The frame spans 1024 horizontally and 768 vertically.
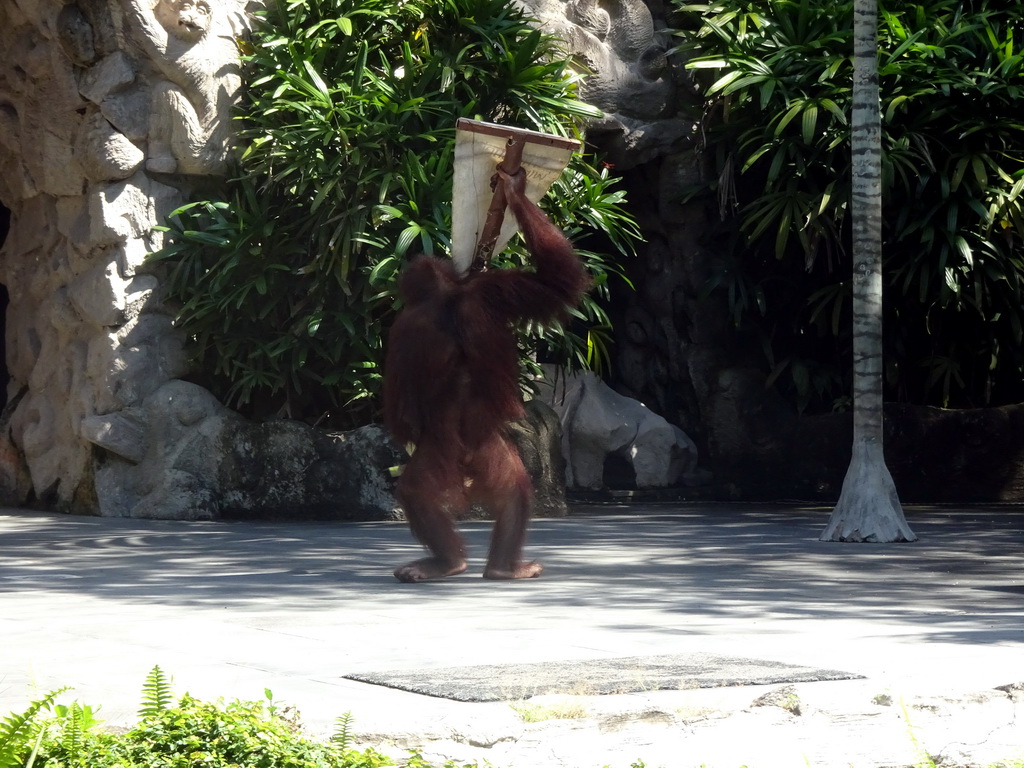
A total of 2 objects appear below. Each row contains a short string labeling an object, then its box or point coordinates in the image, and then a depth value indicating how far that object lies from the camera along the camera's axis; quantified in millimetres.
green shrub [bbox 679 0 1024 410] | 20281
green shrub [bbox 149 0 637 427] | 18875
